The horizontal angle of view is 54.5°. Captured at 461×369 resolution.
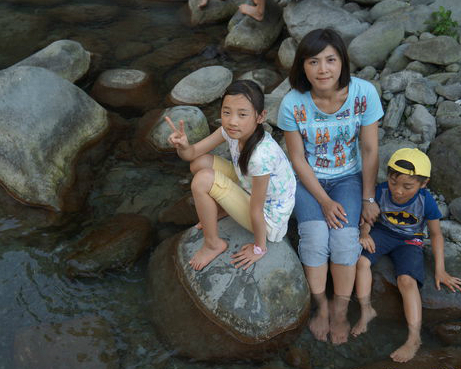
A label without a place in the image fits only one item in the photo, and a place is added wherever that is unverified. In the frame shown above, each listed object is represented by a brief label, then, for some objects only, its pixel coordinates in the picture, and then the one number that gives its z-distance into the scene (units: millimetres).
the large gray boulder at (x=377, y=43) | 4465
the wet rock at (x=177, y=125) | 4371
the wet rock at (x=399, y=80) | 4090
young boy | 2666
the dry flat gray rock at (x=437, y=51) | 4102
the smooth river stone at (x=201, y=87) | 5008
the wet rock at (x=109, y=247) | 3154
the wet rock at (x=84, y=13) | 6996
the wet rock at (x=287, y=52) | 5441
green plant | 4406
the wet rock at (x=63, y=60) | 5072
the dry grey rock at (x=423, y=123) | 3662
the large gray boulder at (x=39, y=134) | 3736
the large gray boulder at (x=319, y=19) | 4895
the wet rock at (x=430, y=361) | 2576
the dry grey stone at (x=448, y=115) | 3617
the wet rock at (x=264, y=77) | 5266
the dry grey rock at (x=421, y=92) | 3873
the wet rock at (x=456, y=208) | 3143
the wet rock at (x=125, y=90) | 5027
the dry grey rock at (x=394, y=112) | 3850
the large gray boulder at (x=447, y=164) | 3256
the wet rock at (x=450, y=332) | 2746
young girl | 2527
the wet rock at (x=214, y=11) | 6750
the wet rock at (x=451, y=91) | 3816
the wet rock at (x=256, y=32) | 5902
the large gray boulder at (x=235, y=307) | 2727
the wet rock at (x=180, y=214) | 3639
